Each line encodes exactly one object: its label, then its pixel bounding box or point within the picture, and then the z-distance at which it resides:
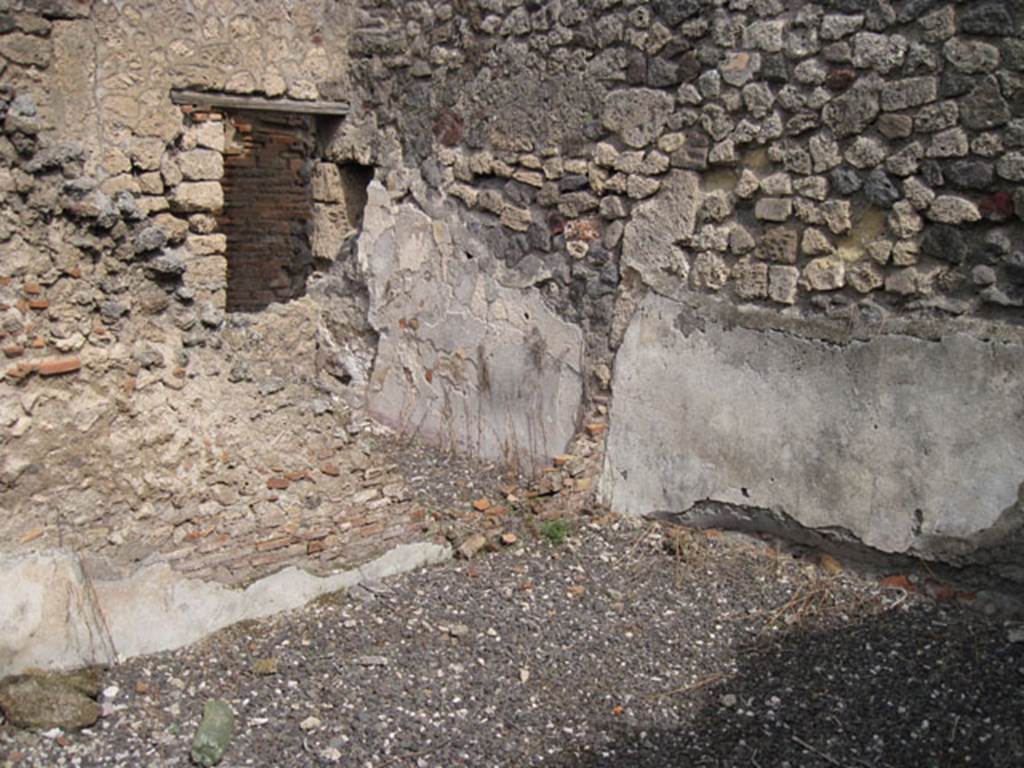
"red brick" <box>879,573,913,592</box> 4.03
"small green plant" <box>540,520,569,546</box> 4.66
